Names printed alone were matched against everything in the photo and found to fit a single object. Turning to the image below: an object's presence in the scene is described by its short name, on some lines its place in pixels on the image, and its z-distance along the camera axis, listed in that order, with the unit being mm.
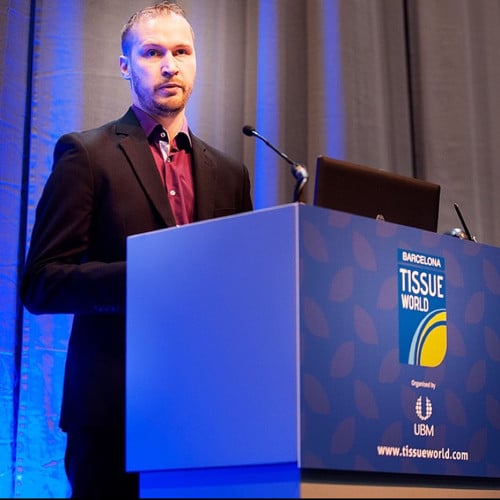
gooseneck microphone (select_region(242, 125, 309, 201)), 3373
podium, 2877
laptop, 3624
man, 3868
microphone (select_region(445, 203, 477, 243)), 3895
